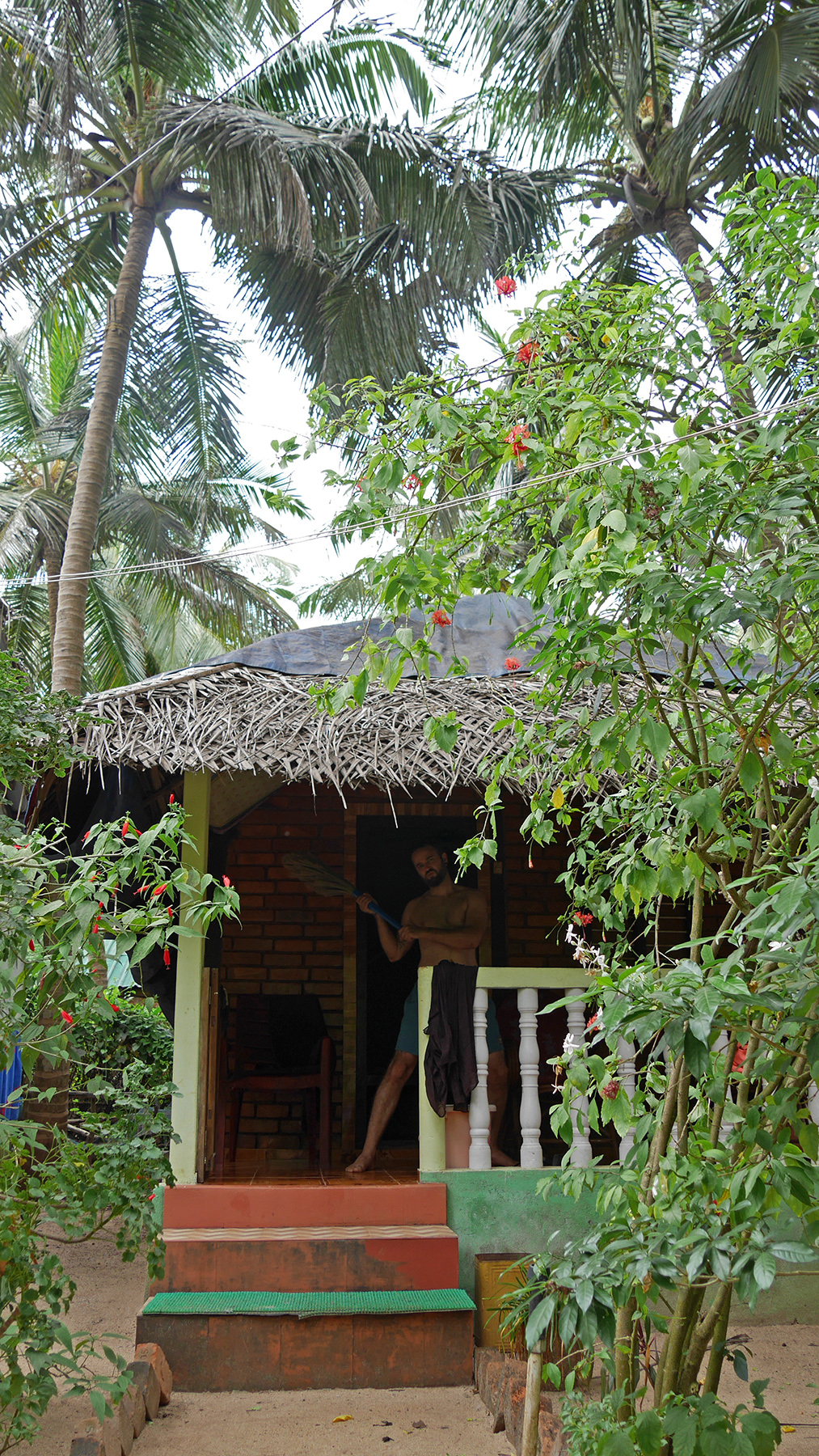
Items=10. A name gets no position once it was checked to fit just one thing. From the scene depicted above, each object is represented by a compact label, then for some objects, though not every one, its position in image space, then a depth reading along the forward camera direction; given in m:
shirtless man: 5.10
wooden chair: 5.70
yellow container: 4.11
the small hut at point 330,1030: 4.16
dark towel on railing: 4.57
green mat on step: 3.89
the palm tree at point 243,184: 7.54
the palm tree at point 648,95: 6.54
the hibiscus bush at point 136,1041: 5.53
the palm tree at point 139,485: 10.24
